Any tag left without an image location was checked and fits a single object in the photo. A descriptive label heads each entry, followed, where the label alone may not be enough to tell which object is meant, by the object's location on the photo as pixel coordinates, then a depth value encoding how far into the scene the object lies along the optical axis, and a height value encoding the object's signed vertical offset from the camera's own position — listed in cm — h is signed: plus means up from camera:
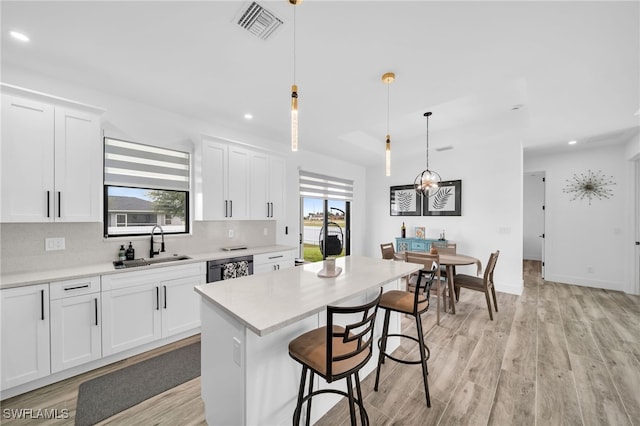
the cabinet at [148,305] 230 -94
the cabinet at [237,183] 324 +43
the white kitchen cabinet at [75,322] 204 -94
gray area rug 183 -144
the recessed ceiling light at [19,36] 183 +133
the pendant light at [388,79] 231 +129
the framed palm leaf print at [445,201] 502 +25
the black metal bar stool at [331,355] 123 -78
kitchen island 132 -76
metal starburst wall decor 463 +51
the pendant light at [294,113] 165 +67
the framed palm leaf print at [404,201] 560 +27
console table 502 -65
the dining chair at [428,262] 322 -67
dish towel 306 -72
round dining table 351 -74
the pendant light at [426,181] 376 +48
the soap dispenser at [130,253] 277 -45
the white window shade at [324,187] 493 +57
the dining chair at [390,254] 405 -70
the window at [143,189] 284 +31
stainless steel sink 258 -54
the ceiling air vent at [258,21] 162 +133
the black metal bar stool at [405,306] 190 -76
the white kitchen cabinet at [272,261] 341 -70
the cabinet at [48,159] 204 +48
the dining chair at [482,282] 333 -99
